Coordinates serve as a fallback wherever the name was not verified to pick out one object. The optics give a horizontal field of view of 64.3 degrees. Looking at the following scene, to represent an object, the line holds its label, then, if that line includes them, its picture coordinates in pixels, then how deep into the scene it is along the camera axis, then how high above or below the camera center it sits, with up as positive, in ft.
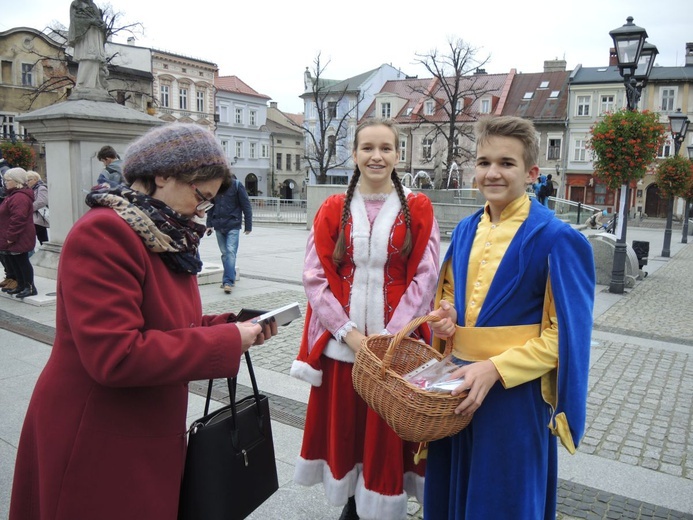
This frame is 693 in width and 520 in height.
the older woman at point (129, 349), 5.03 -1.61
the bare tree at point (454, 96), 116.71 +22.40
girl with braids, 8.73 -2.03
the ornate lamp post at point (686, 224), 75.76 -4.92
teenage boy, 6.38 -1.85
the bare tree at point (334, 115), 167.32 +20.77
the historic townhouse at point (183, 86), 149.18 +26.35
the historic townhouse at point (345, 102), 167.63 +24.85
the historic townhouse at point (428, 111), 146.30 +20.34
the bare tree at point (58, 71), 116.88 +24.42
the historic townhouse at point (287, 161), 189.98 +7.13
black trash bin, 42.98 -4.92
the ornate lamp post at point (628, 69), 31.35 +7.09
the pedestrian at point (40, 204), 32.87 -1.62
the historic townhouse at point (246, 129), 173.58 +16.44
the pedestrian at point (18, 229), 24.39 -2.31
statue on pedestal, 28.78 +7.10
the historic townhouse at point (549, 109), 141.08 +19.94
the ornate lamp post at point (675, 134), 55.62 +5.75
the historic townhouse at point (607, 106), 134.51 +20.18
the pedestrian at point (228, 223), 29.07 -2.28
